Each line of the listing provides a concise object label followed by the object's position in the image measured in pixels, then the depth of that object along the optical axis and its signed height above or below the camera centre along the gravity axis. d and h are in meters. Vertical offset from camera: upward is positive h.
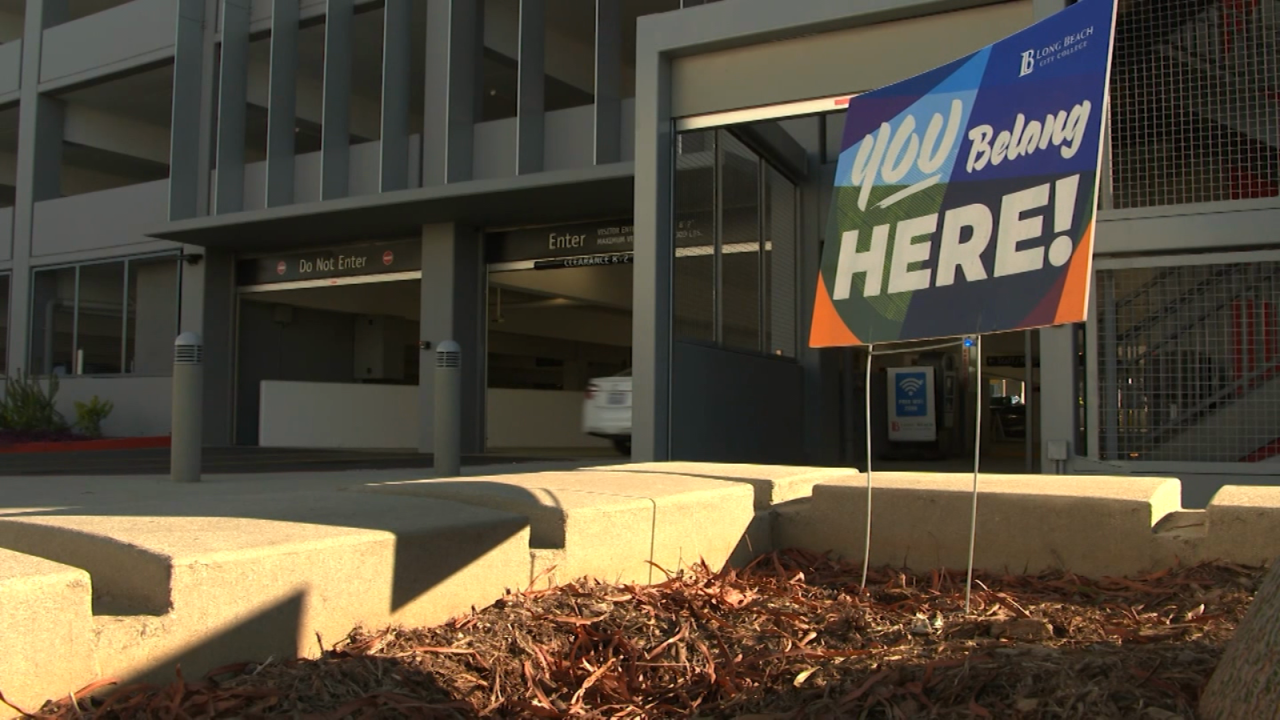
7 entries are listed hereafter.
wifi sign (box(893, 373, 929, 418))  15.96 +0.16
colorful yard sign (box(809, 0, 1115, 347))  3.65 +0.83
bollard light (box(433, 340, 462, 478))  10.21 -0.11
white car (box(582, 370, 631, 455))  14.01 -0.09
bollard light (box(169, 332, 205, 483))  9.15 -0.10
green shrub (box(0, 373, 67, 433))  17.64 -0.26
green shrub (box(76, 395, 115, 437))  18.09 -0.36
